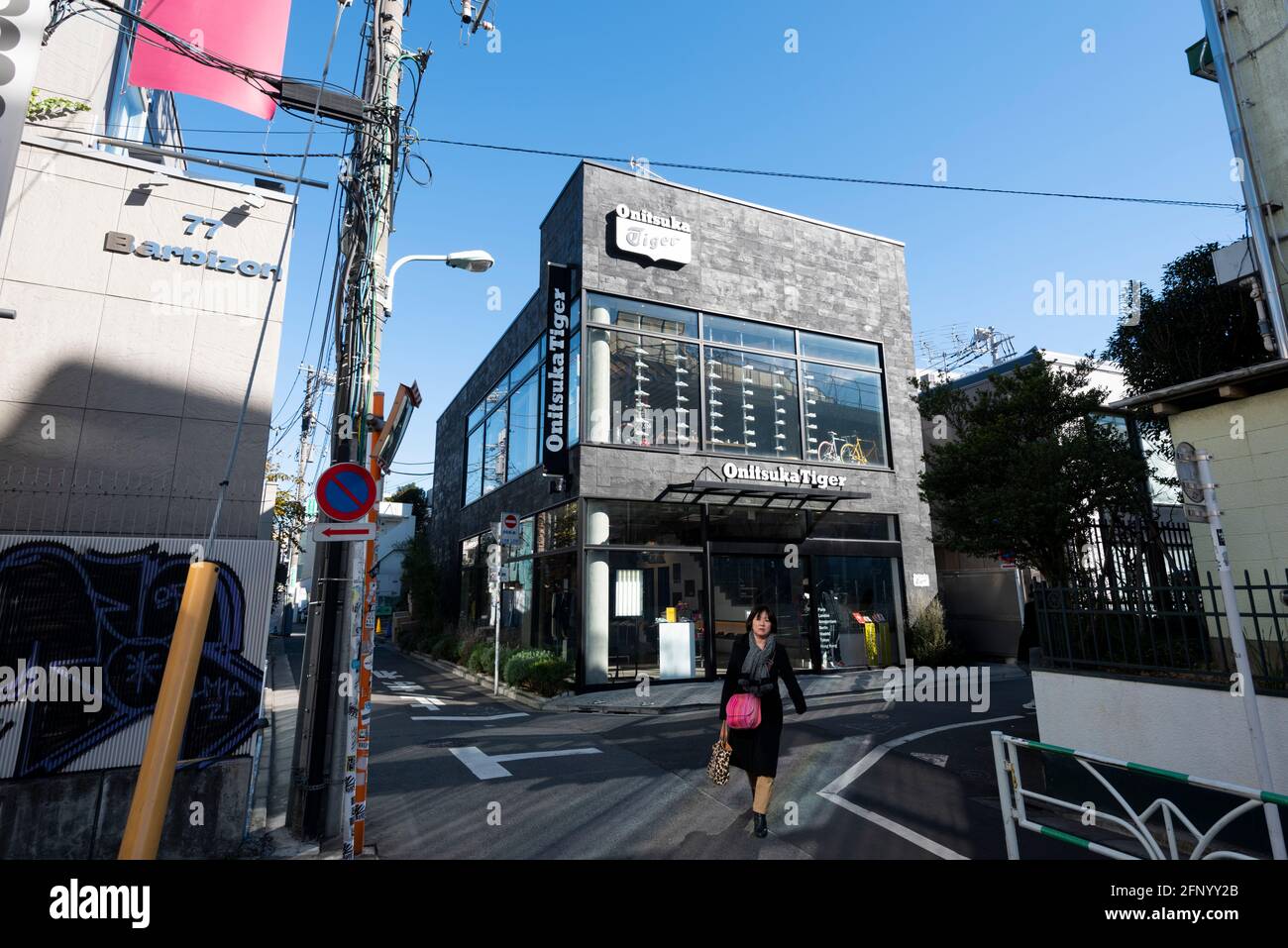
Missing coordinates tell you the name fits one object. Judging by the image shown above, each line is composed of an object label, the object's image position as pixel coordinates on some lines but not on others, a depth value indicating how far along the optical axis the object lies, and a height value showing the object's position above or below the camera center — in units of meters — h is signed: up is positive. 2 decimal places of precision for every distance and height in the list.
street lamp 8.13 +4.33
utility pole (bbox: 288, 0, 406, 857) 5.56 +1.90
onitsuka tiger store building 14.72 +4.12
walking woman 5.46 -0.80
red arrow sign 5.18 +0.62
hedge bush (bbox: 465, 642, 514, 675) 16.12 -1.27
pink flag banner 7.15 +6.29
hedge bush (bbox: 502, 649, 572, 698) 13.57 -1.40
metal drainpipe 9.91 +6.63
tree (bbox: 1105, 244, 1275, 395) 12.79 +5.44
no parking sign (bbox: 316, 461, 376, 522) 5.16 +0.94
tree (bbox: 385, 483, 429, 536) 47.97 +8.64
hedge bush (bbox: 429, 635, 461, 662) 20.12 -1.31
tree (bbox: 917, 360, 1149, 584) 8.88 +1.90
